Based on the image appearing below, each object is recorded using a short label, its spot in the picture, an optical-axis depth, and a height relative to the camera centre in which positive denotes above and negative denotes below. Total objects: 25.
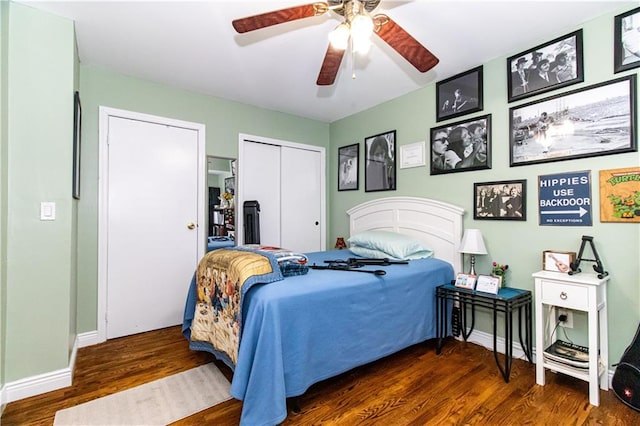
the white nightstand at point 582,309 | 1.79 -0.58
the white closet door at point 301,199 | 3.97 +0.21
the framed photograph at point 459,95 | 2.67 +1.12
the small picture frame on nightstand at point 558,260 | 2.05 -0.31
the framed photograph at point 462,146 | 2.62 +0.64
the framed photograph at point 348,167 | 3.94 +0.64
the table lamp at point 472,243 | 2.45 -0.23
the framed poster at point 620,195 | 1.87 +0.13
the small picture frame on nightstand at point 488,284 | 2.22 -0.52
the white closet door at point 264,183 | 3.64 +0.39
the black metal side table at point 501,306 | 2.09 -0.67
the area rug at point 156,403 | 1.67 -1.13
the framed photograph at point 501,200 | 2.39 +0.13
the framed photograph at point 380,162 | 3.43 +0.62
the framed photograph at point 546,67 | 2.13 +1.11
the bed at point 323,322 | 1.55 -0.67
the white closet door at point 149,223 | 2.82 -0.08
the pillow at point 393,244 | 2.69 -0.27
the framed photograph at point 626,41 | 1.88 +1.11
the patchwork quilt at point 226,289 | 1.78 -0.50
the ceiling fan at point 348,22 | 1.53 +1.02
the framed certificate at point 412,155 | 3.13 +0.64
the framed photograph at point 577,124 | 1.92 +0.64
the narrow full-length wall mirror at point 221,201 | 3.37 +0.15
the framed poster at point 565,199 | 2.06 +0.12
